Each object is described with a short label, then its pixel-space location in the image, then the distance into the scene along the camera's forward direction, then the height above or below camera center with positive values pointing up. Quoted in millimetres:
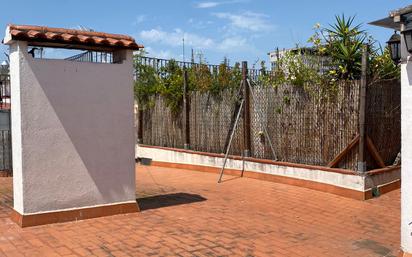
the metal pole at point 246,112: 10672 +80
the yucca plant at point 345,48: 8922 +1392
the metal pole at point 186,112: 12641 +125
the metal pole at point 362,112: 8125 +51
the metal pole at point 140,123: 14961 -218
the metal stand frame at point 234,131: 10255 -370
